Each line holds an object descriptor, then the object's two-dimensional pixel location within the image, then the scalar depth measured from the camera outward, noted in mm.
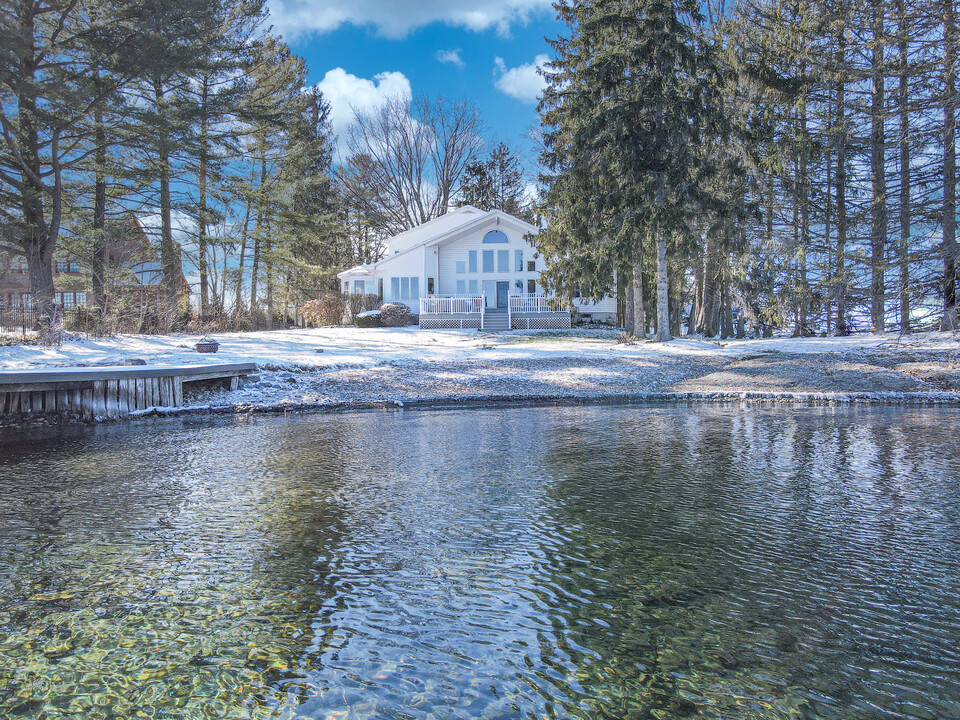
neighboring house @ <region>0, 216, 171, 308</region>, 19625
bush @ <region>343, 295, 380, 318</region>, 33219
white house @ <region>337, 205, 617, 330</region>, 31031
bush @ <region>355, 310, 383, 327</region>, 31016
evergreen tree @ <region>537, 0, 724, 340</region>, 19750
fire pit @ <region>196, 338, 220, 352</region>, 17266
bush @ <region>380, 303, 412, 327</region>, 31391
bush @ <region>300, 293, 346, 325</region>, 33344
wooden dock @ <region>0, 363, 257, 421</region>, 11102
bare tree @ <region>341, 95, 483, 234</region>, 42188
